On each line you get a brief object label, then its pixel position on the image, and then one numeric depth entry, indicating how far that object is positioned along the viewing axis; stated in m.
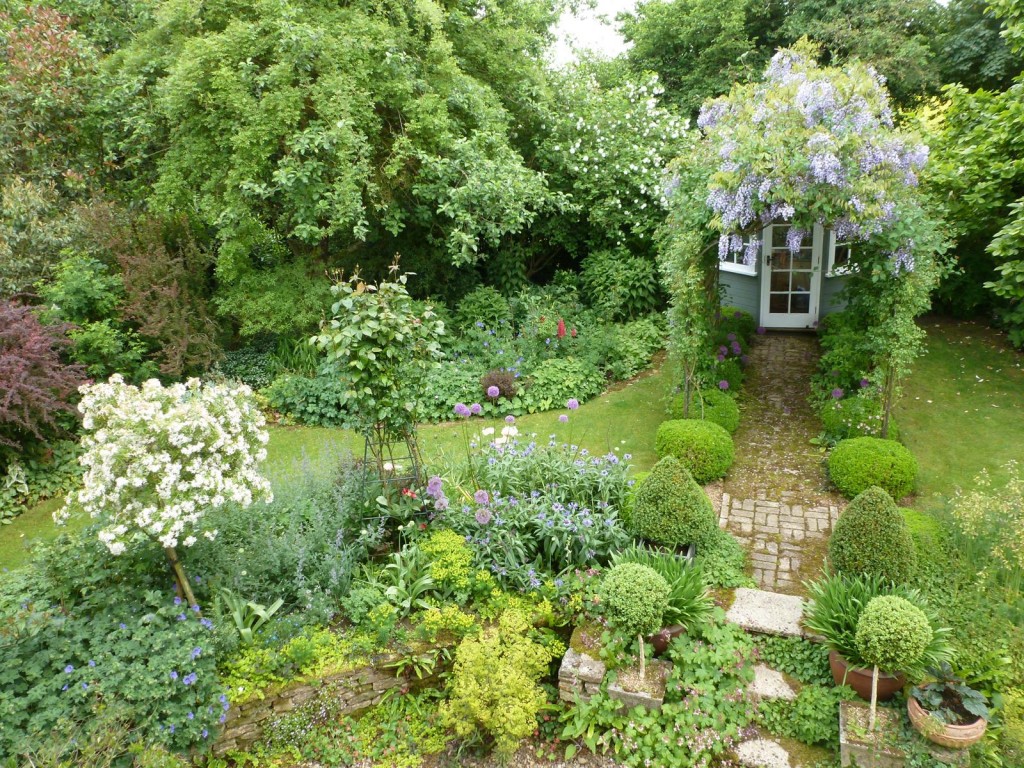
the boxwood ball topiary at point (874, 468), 6.12
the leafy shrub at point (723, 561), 5.13
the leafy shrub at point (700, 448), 6.69
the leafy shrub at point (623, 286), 11.23
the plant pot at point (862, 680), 3.91
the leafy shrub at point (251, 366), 9.60
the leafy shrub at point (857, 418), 6.89
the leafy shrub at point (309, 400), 8.89
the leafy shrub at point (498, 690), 3.86
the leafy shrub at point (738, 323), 9.75
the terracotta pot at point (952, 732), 3.51
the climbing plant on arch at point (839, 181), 5.94
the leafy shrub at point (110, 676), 3.53
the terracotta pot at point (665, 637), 4.40
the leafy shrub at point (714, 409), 7.49
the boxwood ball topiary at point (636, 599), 4.06
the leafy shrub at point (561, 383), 9.12
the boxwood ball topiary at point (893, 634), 3.67
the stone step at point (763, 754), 3.85
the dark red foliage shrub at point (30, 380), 6.55
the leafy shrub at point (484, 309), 10.83
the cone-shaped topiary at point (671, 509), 5.04
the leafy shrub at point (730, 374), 8.33
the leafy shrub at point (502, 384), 9.00
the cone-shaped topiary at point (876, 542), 4.42
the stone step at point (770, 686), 4.19
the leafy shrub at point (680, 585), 4.46
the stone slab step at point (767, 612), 4.59
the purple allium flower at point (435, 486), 5.00
